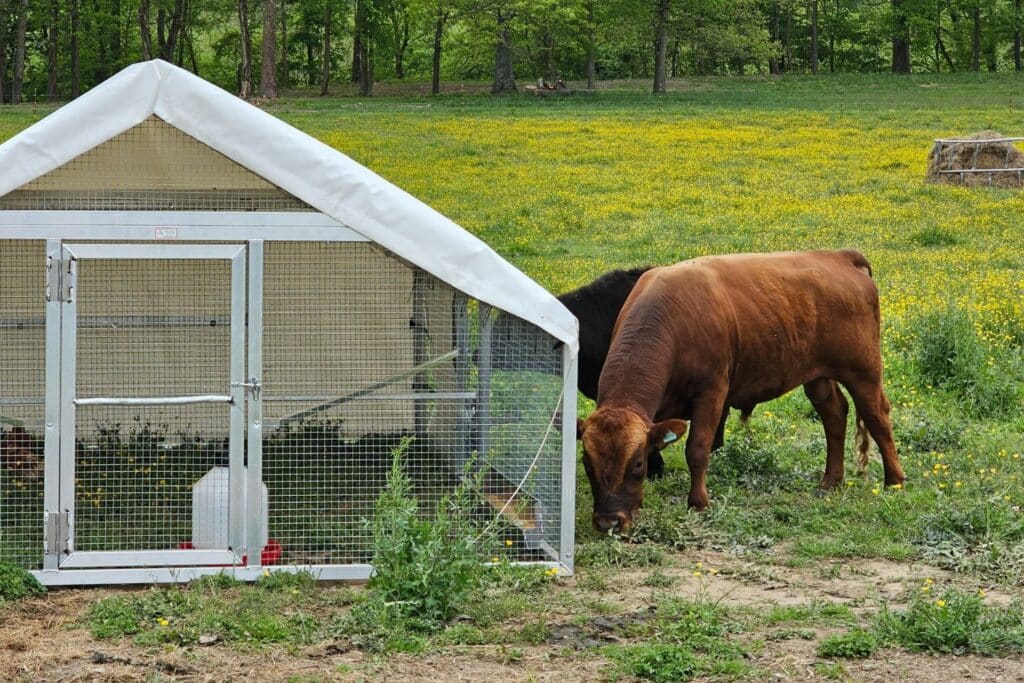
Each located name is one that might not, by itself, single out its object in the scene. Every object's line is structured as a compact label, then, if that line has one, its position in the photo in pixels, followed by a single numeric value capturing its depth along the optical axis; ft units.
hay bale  94.12
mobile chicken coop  27.55
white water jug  28.37
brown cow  31.09
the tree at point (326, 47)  194.90
